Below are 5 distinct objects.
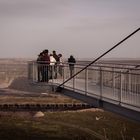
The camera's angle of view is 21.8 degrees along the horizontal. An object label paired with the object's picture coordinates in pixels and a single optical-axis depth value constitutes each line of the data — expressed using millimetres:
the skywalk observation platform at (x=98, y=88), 12865
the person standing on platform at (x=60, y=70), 20486
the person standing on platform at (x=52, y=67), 20227
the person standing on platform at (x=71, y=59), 24228
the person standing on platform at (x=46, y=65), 20486
